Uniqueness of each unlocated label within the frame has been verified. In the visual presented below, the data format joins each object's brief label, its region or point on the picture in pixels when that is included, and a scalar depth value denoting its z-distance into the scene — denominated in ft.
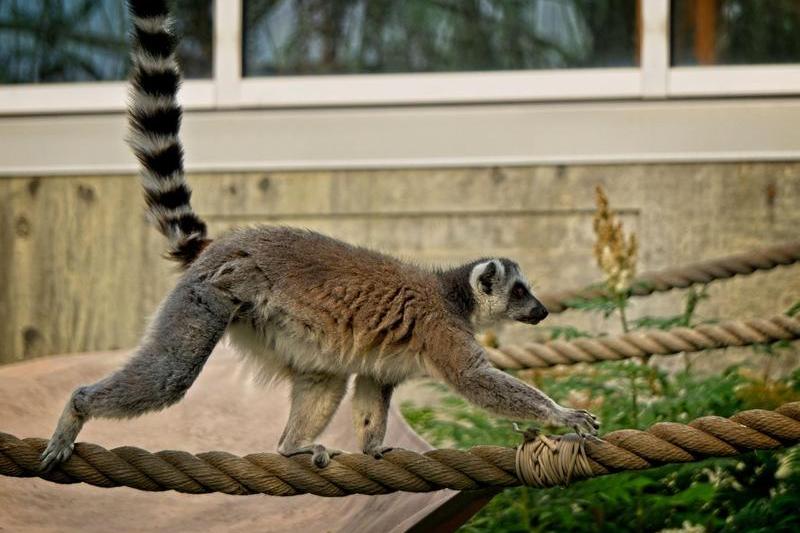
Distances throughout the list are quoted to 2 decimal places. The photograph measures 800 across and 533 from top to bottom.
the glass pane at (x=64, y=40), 53.78
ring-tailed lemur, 23.70
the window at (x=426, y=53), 49.90
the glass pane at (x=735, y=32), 50.16
